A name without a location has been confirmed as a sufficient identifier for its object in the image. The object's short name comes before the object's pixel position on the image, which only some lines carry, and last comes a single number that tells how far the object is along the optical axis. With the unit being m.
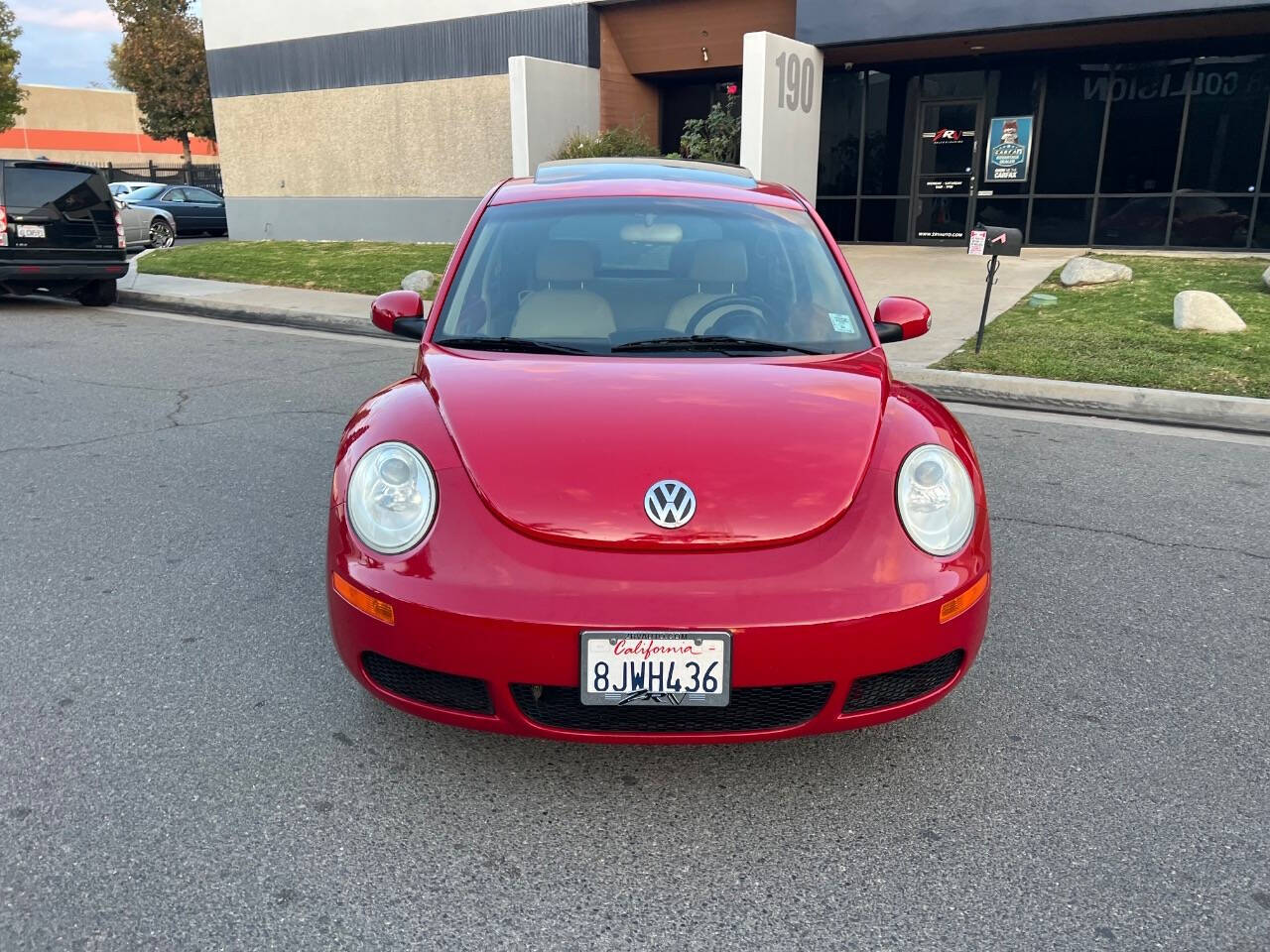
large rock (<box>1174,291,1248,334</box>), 8.94
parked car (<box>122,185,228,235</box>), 23.39
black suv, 11.26
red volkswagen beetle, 2.26
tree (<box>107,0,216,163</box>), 35.09
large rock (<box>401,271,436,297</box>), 12.73
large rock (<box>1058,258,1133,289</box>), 11.77
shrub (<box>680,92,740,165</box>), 16.50
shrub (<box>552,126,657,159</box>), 16.39
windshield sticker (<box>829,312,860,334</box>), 3.40
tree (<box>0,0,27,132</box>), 41.69
